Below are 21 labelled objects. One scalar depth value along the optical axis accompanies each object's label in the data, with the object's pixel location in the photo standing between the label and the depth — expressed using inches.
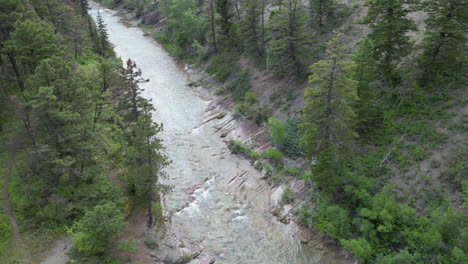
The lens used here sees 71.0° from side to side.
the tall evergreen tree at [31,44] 1213.7
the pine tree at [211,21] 2091.7
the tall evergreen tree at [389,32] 1098.7
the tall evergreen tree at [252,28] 1787.6
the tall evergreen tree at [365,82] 992.2
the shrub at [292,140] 1264.3
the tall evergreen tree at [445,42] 1029.8
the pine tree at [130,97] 1106.1
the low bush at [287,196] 1110.4
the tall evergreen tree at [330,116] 861.8
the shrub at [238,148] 1398.4
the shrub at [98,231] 787.4
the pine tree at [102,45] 2235.5
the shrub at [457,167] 891.4
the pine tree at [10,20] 1321.4
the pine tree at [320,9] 1707.7
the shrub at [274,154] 1271.8
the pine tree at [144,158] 888.3
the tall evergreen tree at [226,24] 2032.5
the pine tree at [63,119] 924.0
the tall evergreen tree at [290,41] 1480.1
